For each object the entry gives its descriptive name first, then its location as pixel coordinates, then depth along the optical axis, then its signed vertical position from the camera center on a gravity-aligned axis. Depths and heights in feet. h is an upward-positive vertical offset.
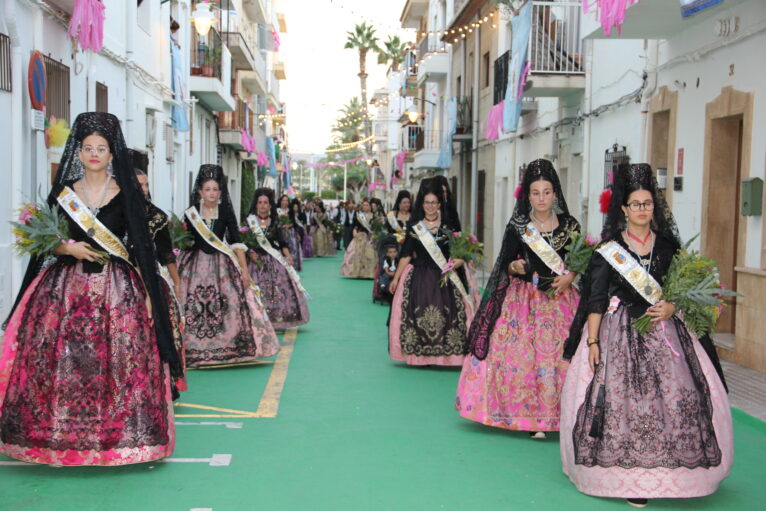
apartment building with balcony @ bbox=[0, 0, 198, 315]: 34.78 +4.64
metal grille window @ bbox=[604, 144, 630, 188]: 48.98 +1.73
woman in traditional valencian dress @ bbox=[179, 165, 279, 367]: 31.86 -3.37
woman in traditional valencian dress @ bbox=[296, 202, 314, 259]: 98.95 -5.10
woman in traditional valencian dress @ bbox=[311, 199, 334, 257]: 104.63 -4.53
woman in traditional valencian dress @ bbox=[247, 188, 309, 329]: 40.81 -3.61
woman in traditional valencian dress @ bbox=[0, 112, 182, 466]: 18.60 -2.85
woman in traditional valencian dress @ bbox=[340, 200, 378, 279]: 72.84 -4.75
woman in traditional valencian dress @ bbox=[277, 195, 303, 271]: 74.81 -4.16
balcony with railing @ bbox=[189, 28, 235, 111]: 85.71 +10.50
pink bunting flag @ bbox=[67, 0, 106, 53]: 39.11 +6.54
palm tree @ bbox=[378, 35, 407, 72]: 235.61 +33.36
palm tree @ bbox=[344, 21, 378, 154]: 242.37 +35.51
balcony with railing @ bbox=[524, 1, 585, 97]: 58.13 +8.37
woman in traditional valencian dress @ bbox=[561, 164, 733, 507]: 17.51 -3.42
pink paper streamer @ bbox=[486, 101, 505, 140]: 67.36 +4.81
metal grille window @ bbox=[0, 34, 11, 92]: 34.04 +4.20
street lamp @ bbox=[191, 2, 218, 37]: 64.75 +11.02
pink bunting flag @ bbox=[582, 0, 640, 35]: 35.27 +6.51
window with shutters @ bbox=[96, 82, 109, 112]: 49.67 +4.50
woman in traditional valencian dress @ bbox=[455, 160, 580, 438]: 22.88 -3.07
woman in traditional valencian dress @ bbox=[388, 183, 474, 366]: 32.07 -3.67
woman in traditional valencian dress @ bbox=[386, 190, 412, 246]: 49.42 -1.11
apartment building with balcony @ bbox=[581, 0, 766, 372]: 33.17 +2.59
